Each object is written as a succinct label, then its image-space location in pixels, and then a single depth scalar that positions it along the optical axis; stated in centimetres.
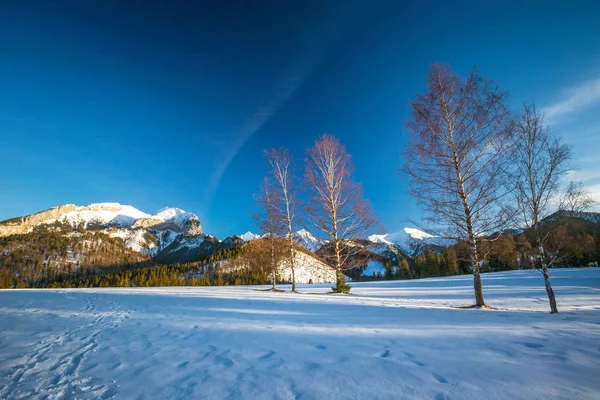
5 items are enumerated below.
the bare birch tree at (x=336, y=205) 1351
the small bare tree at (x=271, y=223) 1923
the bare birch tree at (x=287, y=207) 1802
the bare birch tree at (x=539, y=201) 862
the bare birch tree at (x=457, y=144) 885
